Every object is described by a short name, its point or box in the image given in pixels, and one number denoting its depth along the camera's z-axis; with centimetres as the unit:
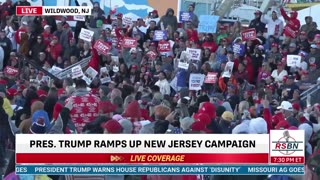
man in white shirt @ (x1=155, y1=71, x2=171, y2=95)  2864
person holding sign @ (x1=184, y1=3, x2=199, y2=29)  3281
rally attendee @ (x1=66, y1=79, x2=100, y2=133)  2127
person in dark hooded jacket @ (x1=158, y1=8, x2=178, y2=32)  3247
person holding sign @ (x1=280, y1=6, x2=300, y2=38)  3084
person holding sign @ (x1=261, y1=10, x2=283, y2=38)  3145
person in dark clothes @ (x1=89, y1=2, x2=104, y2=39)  3291
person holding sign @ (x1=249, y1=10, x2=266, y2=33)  3149
